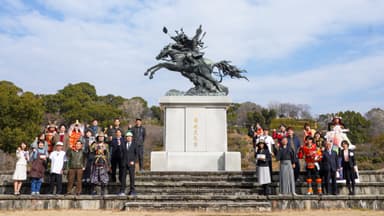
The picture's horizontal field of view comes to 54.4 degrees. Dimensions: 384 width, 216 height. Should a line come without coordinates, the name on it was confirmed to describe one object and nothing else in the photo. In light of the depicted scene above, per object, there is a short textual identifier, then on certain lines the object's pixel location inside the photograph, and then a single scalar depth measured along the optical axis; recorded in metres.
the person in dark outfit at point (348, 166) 9.76
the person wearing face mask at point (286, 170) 9.30
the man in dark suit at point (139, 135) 11.43
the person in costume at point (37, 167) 9.62
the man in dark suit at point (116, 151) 9.78
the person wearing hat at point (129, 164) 9.35
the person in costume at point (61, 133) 11.32
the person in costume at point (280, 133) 11.15
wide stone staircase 8.35
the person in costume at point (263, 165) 9.55
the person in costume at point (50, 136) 10.80
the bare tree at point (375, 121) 50.47
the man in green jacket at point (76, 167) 9.62
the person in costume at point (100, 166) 9.44
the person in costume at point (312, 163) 9.65
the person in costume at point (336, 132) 11.00
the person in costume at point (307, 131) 11.24
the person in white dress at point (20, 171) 9.74
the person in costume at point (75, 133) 10.84
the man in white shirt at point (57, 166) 9.68
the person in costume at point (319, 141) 10.29
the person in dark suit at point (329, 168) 9.52
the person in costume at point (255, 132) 12.17
